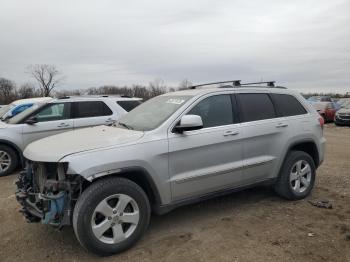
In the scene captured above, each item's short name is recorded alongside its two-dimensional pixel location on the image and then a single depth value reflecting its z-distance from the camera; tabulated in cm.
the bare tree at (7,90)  5917
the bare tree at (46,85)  7306
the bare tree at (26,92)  6362
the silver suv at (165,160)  349
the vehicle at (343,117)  1773
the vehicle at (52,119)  755
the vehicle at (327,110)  2006
